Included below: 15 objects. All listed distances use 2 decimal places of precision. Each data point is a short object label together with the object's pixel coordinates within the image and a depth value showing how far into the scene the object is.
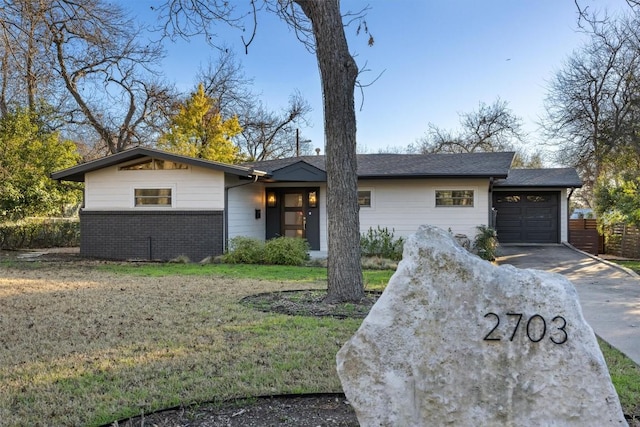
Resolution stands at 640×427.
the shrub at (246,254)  13.46
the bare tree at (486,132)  34.53
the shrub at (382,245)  14.46
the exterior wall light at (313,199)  16.31
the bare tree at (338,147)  7.14
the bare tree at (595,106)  20.25
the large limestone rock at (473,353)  2.41
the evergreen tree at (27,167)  17.44
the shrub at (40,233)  17.62
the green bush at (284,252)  13.23
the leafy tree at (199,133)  24.89
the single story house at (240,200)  14.34
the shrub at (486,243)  13.80
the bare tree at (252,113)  29.64
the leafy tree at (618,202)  15.01
